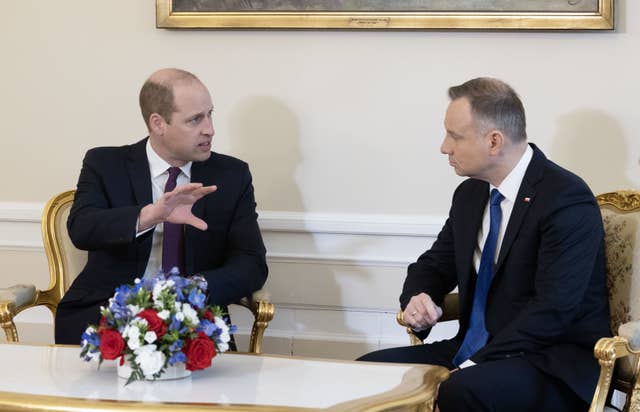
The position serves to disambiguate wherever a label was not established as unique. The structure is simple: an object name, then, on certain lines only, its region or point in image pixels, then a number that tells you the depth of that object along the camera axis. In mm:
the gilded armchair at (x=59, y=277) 3648
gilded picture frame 4035
